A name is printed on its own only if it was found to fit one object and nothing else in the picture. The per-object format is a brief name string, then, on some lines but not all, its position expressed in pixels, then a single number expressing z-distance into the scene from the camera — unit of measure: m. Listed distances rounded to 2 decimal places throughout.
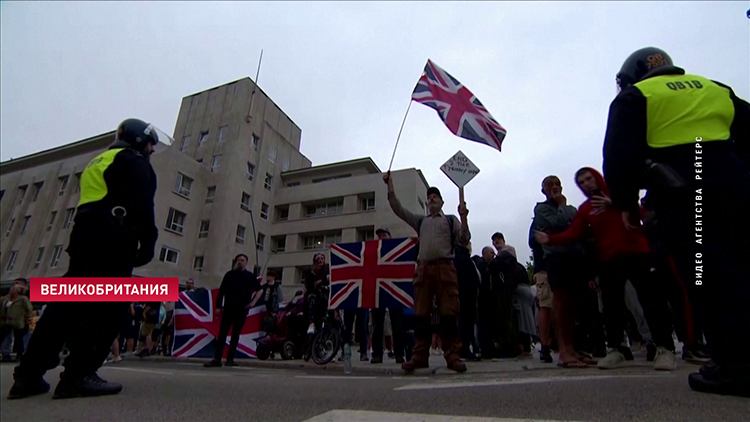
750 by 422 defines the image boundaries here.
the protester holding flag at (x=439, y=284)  4.77
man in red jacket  3.95
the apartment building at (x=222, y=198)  33.25
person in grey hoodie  4.48
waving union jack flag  7.47
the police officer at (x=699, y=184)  2.01
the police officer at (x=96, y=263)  2.99
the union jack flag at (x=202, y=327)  9.51
